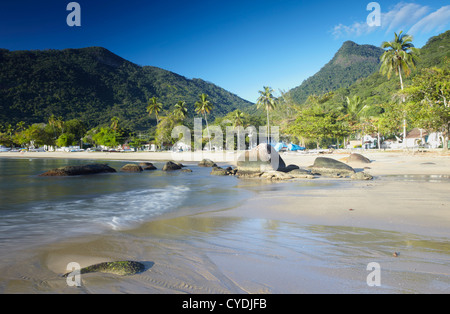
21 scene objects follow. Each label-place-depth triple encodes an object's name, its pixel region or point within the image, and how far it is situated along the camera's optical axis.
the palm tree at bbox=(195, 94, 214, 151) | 61.20
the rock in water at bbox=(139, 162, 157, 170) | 21.92
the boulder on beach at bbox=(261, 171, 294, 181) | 13.76
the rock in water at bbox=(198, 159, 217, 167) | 23.90
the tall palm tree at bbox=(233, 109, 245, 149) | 65.81
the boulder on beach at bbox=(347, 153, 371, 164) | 20.66
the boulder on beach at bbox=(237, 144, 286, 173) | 15.69
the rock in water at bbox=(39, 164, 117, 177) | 17.20
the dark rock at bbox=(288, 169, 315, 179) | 13.90
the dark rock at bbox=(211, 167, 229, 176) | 17.08
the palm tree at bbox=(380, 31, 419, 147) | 33.38
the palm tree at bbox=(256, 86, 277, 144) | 57.03
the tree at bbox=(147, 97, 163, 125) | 75.06
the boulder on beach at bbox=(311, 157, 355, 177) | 14.75
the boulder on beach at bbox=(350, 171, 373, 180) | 12.65
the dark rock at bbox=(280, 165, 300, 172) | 15.88
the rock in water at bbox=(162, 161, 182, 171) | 21.06
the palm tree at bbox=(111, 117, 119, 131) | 78.02
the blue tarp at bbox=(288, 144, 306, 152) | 45.58
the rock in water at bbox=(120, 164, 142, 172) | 20.20
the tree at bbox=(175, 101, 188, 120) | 66.31
